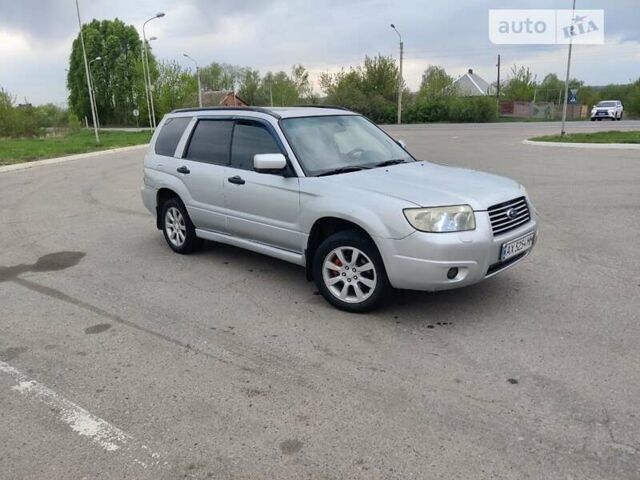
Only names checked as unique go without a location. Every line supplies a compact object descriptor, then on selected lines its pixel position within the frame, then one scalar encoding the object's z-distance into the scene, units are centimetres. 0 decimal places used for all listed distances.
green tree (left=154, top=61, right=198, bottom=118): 5694
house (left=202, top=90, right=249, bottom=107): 6525
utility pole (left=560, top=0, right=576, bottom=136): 2135
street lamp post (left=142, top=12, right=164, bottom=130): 4268
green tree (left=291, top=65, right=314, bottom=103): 8000
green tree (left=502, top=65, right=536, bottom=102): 7156
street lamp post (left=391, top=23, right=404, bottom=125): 4825
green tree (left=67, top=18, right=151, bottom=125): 7331
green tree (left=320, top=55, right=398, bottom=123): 5762
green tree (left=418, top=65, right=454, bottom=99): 6010
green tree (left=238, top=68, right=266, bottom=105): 8358
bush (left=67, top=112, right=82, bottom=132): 5375
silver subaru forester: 417
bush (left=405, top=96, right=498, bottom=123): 5184
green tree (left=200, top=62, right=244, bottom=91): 9412
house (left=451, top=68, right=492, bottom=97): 7956
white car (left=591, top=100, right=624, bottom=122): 4144
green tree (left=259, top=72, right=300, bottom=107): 7569
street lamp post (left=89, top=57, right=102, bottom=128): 7264
